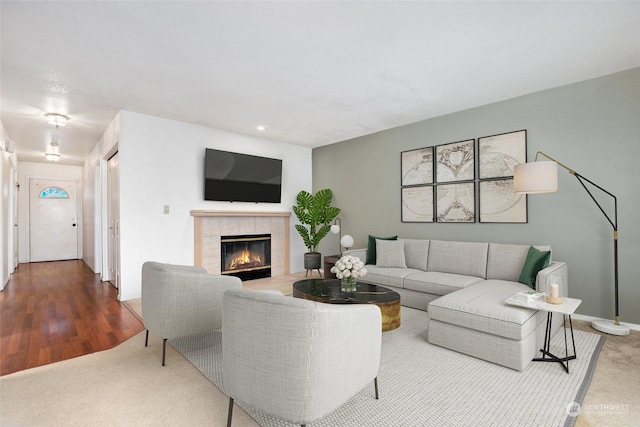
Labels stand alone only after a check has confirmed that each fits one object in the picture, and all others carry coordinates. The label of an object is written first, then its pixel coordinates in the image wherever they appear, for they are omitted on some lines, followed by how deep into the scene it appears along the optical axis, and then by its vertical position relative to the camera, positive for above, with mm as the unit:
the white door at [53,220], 7773 -106
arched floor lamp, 2982 +262
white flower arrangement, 3102 -531
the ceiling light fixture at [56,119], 4227 +1314
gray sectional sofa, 2377 -758
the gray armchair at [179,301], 2383 -670
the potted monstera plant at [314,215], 5824 -18
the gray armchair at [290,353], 1392 -645
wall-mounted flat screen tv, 4992 +629
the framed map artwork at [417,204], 4688 +151
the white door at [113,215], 4422 +3
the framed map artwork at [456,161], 4238 +719
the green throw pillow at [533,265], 3109 -522
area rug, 1753 -1142
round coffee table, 2801 -778
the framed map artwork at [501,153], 3810 +746
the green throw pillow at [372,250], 4719 -543
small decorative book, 2465 -674
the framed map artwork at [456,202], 4246 +150
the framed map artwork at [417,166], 4688 +720
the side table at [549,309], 2283 -694
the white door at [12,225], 5691 -178
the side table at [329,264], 5031 -814
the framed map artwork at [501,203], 3816 +130
